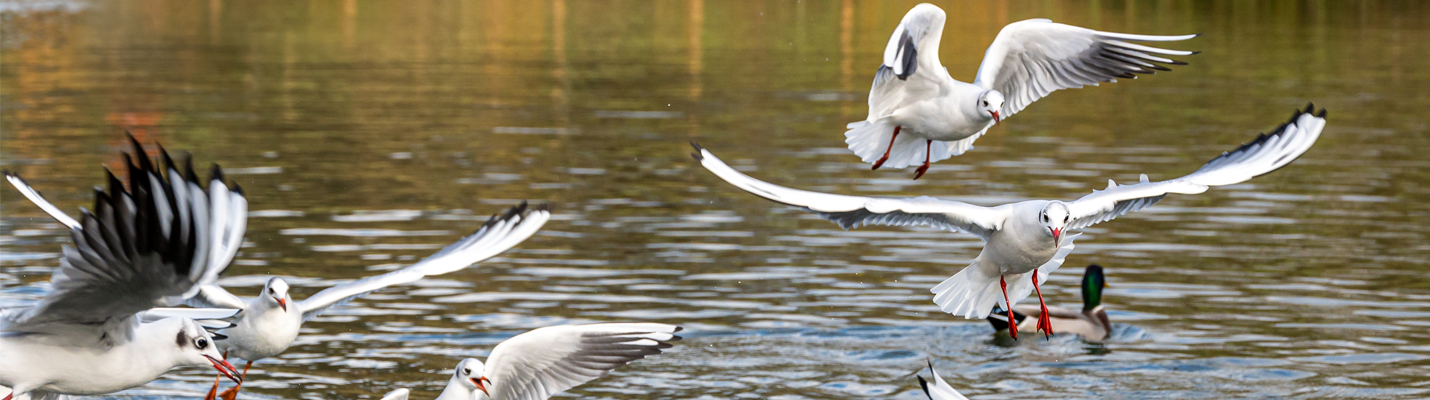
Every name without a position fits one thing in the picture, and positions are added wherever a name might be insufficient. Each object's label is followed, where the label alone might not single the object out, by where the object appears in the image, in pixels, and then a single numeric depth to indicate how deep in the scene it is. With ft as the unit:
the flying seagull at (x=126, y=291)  46.98
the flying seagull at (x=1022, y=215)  54.90
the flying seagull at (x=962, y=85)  59.16
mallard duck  96.37
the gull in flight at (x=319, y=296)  61.41
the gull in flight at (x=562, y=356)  63.21
